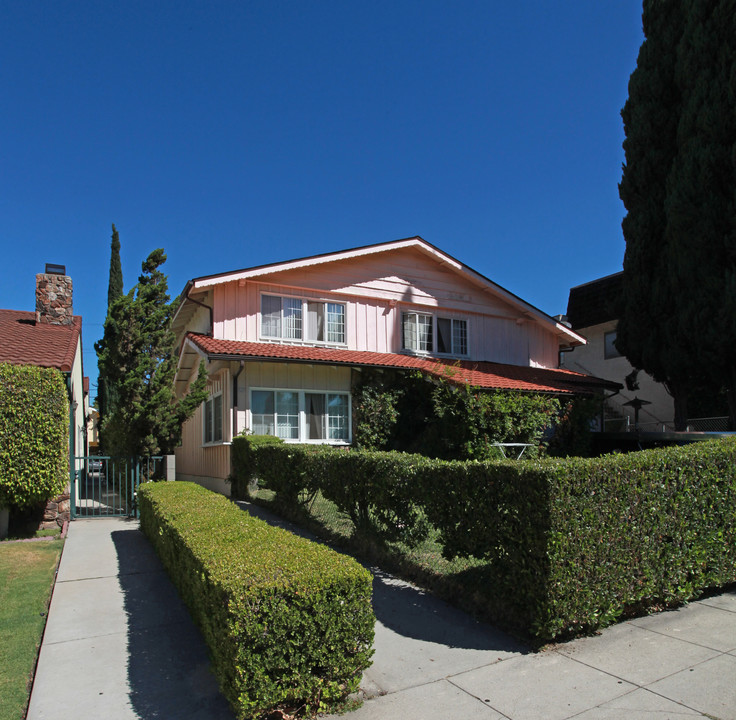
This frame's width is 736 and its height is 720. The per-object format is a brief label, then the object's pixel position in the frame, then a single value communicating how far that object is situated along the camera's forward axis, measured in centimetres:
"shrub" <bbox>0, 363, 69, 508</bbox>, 962
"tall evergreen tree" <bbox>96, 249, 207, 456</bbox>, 1198
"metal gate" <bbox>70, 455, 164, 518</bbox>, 1222
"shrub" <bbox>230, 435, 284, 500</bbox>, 1284
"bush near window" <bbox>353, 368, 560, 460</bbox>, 1427
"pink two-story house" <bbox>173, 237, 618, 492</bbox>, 1475
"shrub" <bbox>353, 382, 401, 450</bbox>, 1552
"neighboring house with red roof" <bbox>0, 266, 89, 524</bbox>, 1125
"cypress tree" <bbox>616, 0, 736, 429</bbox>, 1414
